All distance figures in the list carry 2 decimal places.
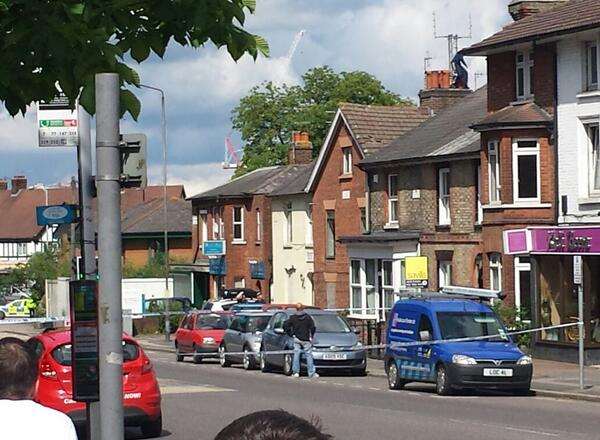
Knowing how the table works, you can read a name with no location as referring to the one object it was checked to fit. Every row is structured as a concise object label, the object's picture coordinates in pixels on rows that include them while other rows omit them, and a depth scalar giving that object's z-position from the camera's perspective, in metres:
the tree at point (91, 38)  7.66
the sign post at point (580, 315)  27.80
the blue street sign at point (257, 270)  62.56
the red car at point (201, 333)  43.59
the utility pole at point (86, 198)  15.18
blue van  27.64
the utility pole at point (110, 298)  7.82
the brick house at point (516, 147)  38.53
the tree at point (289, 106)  91.25
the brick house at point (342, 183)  52.03
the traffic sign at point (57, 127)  16.94
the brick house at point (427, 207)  42.84
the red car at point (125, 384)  18.97
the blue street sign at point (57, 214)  18.53
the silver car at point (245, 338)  39.59
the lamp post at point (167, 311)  55.30
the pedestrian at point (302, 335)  34.97
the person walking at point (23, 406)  5.27
